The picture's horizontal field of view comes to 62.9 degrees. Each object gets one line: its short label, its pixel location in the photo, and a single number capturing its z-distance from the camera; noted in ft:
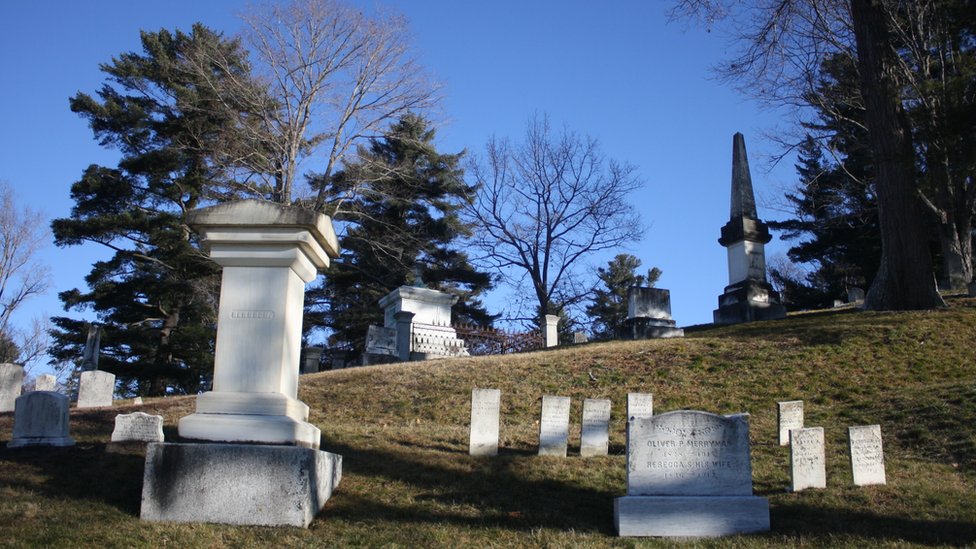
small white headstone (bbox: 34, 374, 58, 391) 53.98
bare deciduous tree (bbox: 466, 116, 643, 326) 104.01
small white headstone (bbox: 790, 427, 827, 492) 24.08
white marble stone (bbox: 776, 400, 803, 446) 30.99
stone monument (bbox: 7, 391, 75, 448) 27.89
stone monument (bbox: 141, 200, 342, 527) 19.24
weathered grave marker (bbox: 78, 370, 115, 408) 50.01
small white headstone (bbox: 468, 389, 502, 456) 29.27
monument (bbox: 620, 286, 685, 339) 61.67
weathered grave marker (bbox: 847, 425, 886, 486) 24.86
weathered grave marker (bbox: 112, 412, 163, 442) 28.04
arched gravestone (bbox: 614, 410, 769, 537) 20.08
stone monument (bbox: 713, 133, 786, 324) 64.90
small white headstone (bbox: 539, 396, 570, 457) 29.50
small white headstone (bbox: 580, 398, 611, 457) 29.94
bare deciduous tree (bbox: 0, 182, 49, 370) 99.09
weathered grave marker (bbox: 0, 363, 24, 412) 50.93
